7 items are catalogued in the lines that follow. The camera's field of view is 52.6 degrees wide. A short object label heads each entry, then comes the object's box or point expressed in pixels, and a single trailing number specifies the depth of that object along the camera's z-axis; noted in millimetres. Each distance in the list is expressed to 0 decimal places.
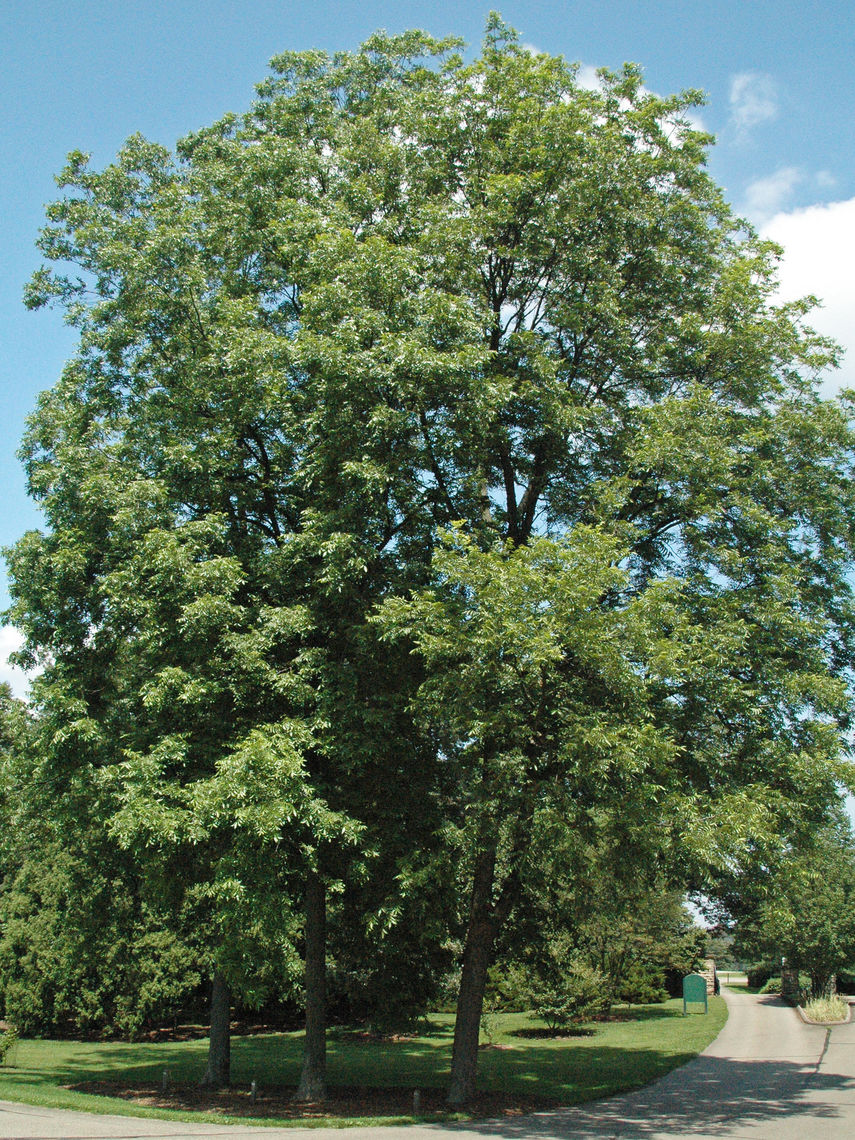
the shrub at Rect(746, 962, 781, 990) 53838
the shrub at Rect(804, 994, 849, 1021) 28534
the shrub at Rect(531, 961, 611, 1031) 25125
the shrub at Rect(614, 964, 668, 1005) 35094
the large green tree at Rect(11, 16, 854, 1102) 11492
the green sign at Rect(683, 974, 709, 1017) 31531
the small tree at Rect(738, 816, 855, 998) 31203
